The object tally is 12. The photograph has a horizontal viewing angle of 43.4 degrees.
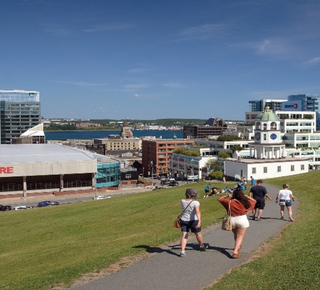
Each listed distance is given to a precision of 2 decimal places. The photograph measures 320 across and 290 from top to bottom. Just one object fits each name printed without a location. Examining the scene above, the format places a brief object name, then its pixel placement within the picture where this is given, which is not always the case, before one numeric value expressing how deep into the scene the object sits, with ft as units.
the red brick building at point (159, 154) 448.24
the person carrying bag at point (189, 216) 43.04
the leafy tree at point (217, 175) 230.89
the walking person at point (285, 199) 62.54
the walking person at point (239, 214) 42.86
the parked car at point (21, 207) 203.82
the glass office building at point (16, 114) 611.88
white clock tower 210.79
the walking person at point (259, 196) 61.11
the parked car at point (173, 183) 293.23
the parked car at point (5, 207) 201.20
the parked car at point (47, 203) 213.66
